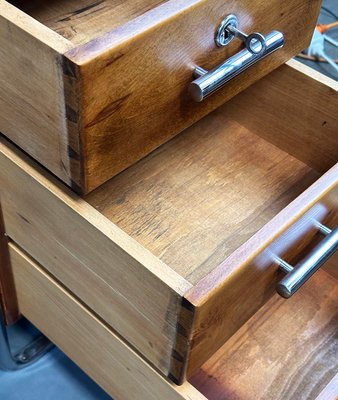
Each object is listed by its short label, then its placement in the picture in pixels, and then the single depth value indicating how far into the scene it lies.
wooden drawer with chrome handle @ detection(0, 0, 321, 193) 0.43
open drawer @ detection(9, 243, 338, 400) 0.59
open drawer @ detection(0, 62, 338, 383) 0.47
